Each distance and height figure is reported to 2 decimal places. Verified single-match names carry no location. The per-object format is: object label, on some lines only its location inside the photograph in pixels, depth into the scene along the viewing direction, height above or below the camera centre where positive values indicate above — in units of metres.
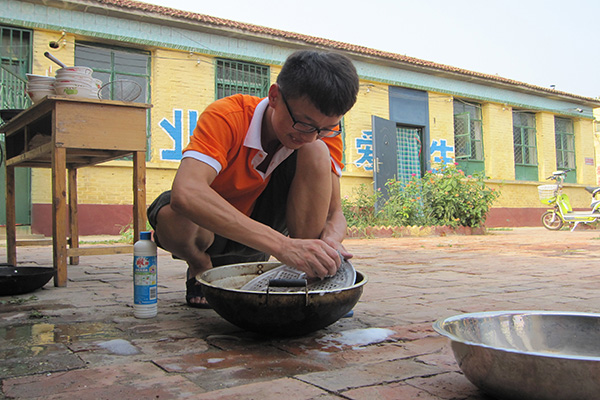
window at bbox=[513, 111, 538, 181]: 15.47 +2.22
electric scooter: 11.16 +0.08
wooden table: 2.88 +0.53
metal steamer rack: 1.80 -0.23
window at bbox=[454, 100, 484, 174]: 14.20 +2.33
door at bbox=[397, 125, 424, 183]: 13.25 +1.79
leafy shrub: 9.70 +0.22
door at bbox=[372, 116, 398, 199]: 11.97 +1.62
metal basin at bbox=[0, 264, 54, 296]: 2.55 -0.31
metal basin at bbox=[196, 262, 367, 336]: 1.52 -0.28
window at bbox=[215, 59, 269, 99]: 10.61 +3.17
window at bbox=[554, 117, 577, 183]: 16.56 +2.38
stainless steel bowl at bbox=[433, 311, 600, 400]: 0.96 -0.32
